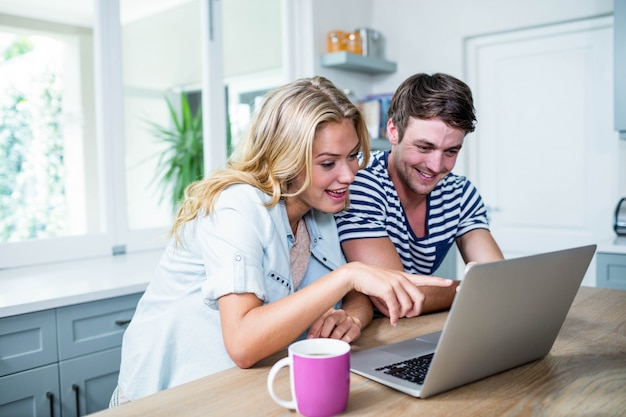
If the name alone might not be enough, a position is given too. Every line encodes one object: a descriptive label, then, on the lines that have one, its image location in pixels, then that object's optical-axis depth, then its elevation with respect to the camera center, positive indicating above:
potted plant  3.07 +0.15
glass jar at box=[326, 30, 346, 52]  3.61 +0.87
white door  3.28 +0.22
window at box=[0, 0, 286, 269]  2.42 +0.33
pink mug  0.73 -0.27
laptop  0.74 -0.23
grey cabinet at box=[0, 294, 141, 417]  1.72 -0.57
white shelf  3.52 +0.73
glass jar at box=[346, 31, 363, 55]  3.69 +0.87
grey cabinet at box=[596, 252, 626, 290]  2.55 -0.46
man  1.38 -0.06
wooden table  0.76 -0.32
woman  1.00 -0.16
